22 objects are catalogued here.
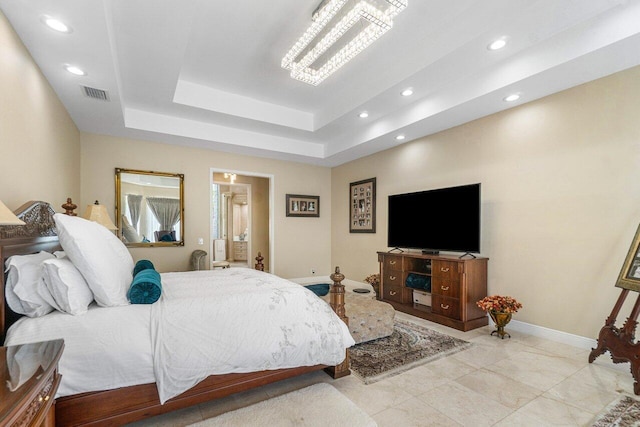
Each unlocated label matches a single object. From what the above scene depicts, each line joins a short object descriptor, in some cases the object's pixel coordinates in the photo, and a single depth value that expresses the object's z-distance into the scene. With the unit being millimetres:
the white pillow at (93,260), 1693
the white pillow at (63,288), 1588
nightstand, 724
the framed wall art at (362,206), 5555
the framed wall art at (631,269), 2328
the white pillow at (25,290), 1562
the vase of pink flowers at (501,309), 3131
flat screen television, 3627
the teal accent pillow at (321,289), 3836
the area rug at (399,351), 2451
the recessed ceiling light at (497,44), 2571
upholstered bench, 2963
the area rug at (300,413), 1788
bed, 1522
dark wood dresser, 3467
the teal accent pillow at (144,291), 1772
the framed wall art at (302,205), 6129
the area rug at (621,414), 1795
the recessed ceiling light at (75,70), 2633
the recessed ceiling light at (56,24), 2051
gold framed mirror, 4531
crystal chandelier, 2287
